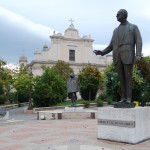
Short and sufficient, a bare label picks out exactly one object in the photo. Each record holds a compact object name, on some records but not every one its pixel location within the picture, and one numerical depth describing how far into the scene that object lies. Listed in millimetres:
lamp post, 18536
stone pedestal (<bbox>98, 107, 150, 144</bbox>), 5158
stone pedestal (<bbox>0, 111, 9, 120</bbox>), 10872
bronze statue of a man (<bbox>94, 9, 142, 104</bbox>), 5377
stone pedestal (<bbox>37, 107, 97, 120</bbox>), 11519
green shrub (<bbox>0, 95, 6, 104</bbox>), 27591
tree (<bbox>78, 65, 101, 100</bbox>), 27114
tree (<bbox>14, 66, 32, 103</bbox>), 20465
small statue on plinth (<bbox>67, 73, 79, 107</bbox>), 12146
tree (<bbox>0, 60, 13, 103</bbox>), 23556
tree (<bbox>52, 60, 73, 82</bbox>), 31169
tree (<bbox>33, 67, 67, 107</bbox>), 20276
